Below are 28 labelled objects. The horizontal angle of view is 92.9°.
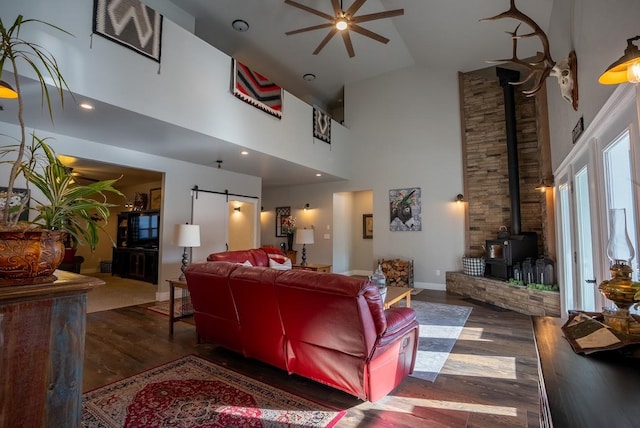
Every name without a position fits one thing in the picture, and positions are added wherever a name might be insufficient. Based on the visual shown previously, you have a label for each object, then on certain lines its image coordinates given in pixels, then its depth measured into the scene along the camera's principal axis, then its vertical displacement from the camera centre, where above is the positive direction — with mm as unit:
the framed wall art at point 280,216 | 8758 +528
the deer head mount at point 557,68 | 2900 +1706
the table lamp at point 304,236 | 6488 -38
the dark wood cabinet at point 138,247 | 7148 -336
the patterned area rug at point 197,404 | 1953 -1193
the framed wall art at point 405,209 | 6934 +585
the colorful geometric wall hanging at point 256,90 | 4512 +2288
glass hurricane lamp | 1183 -122
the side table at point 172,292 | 3511 -676
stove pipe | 5604 +1721
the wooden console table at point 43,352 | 933 -388
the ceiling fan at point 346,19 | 3985 +2944
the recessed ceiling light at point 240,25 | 5617 +3914
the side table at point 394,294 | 3395 -735
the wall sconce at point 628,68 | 1319 +764
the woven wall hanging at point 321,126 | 6312 +2331
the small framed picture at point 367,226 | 8594 +238
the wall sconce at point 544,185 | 4746 +794
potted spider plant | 985 +28
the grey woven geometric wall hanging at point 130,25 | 3080 +2236
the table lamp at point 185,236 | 4168 -29
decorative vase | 8320 -187
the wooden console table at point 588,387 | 799 -473
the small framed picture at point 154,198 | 7569 +896
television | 7207 +92
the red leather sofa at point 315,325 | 2031 -682
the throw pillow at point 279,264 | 5016 -508
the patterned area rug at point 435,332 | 2799 -1197
